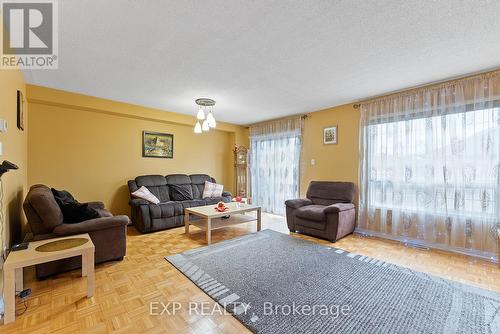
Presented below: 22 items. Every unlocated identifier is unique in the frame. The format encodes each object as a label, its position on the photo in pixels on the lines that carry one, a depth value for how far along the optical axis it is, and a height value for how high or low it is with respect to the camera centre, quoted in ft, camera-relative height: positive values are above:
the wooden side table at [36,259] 5.21 -2.34
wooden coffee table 10.80 -2.76
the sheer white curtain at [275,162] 16.48 +0.39
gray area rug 5.29 -3.73
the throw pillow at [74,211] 8.11 -1.65
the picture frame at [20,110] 8.57 +2.31
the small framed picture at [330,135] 14.24 +2.08
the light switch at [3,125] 5.93 +1.17
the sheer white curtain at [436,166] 9.14 +0.02
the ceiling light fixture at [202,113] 11.24 +2.69
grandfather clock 20.08 -0.06
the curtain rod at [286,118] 15.96 +3.80
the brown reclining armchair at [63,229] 7.27 -2.17
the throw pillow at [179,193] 15.46 -1.81
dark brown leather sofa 12.55 -2.25
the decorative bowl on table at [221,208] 11.64 -2.17
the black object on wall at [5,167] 5.13 +0.02
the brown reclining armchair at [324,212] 11.04 -2.37
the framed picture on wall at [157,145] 15.51 +1.63
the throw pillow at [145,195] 13.33 -1.67
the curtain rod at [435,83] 9.09 +3.86
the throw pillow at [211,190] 16.76 -1.76
